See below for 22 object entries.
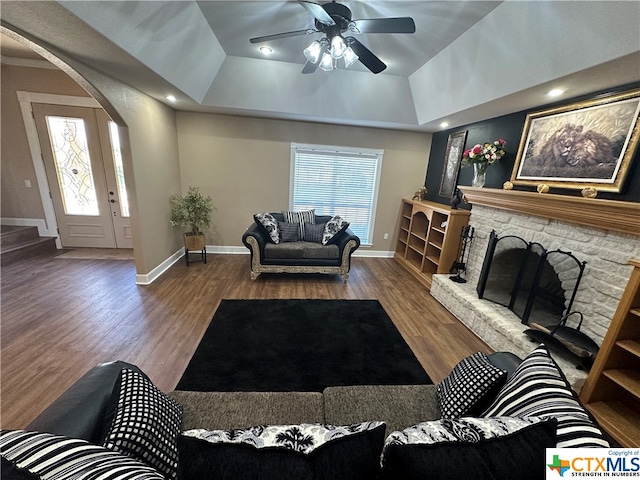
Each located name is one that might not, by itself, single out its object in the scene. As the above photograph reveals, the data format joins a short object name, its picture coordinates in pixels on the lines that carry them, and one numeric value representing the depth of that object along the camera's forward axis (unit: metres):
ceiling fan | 1.78
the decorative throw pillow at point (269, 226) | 3.74
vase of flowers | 2.93
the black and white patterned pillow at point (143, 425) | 0.79
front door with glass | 4.03
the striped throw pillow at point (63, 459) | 0.53
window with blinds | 4.61
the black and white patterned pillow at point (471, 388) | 1.11
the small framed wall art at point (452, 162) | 3.88
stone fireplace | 1.82
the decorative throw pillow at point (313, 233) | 3.96
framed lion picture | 1.88
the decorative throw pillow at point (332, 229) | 3.84
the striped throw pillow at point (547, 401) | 0.74
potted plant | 3.95
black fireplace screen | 2.18
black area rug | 1.97
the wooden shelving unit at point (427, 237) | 3.49
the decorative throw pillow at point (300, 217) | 4.03
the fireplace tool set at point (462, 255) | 3.26
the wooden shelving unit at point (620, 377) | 1.57
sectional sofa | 0.59
